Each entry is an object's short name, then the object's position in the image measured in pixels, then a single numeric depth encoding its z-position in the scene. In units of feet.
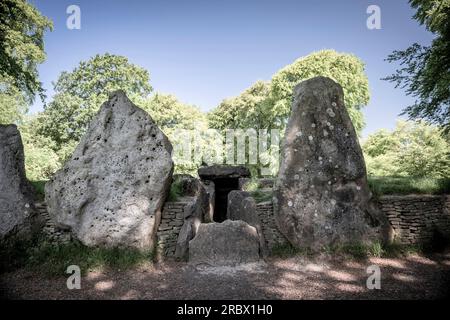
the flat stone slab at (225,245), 23.11
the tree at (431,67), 29.43
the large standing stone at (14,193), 24.39
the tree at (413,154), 54.95
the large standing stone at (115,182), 24.07
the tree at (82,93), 61.57
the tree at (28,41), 34.96
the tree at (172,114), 77.56
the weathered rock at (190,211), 24.39
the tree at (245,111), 81.46
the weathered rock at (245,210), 25.13
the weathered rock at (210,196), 37.27
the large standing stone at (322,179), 24.34
